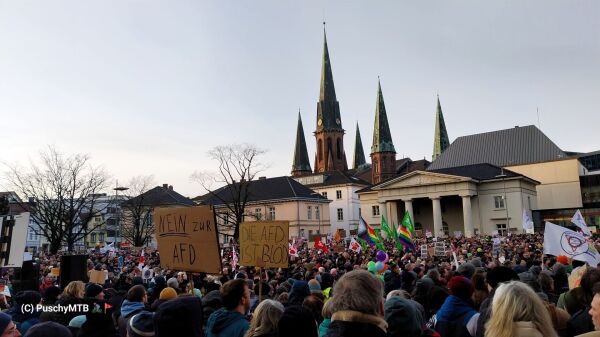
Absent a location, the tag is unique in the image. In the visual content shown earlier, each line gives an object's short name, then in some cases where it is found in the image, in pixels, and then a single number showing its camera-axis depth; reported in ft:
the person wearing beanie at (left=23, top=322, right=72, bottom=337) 9.72
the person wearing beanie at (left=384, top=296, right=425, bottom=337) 10.90
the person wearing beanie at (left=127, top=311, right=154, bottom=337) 13.87
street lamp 161.70
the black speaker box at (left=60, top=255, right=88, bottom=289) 32.07
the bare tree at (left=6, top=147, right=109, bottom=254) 156.76
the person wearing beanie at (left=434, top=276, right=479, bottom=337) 14.65
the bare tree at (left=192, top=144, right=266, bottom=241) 201.05
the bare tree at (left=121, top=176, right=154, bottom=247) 211.20
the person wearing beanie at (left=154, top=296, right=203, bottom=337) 11.33
